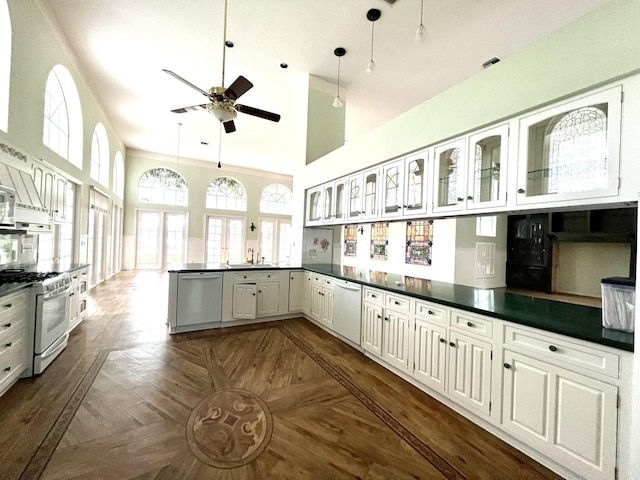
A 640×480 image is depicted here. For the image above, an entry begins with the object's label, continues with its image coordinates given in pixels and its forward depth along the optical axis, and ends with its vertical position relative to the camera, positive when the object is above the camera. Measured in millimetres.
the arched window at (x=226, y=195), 10227 +1696
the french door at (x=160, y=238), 9102 -147
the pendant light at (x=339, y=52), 3770 +2766
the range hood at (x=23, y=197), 2676 +369
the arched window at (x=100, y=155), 5863 +1849
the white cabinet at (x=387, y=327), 2475 -875
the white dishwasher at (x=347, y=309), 3121 -864
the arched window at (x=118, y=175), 7719 +1801
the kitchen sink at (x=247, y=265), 4102 -457
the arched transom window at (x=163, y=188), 9188 +1688
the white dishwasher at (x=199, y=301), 3602 -928
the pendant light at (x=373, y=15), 3046 +2703
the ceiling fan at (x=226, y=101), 2619 +1422
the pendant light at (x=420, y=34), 2326 +1875
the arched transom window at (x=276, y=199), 11266 +1725
